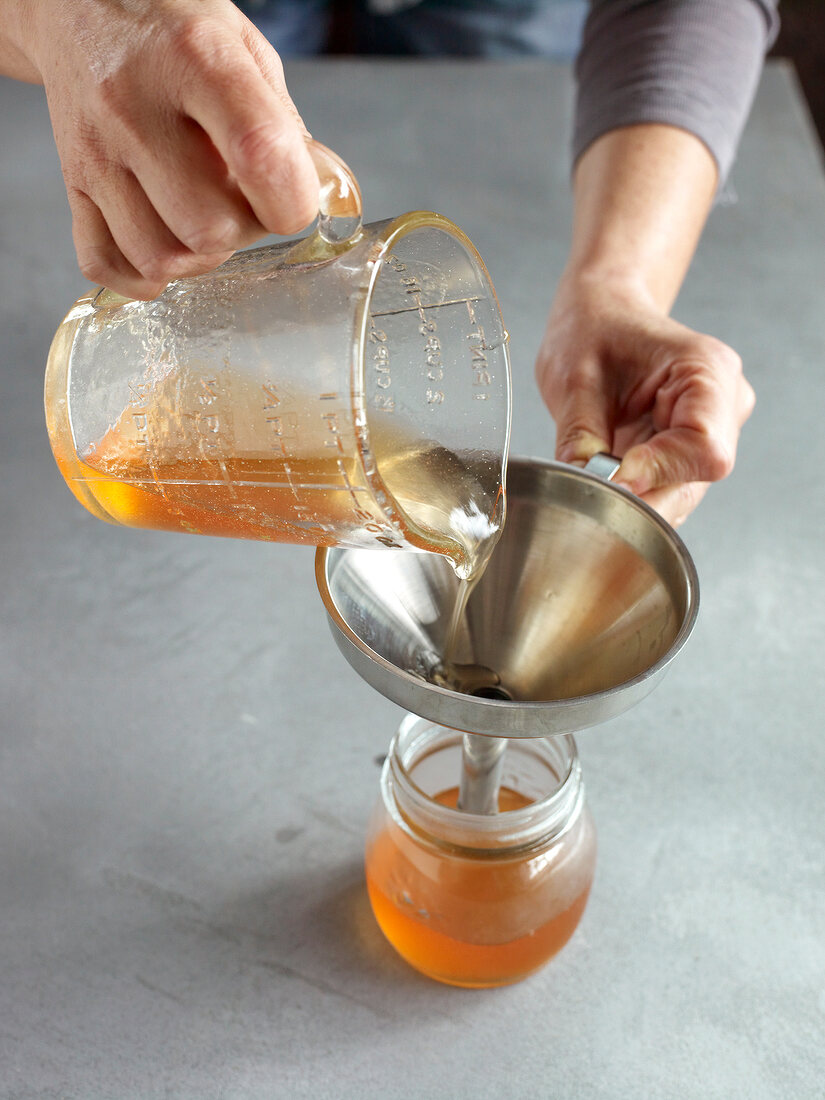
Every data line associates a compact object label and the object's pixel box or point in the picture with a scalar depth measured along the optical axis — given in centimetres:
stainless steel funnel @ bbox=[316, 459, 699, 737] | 60
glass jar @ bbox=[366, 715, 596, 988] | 62
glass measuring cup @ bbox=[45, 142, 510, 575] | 47
